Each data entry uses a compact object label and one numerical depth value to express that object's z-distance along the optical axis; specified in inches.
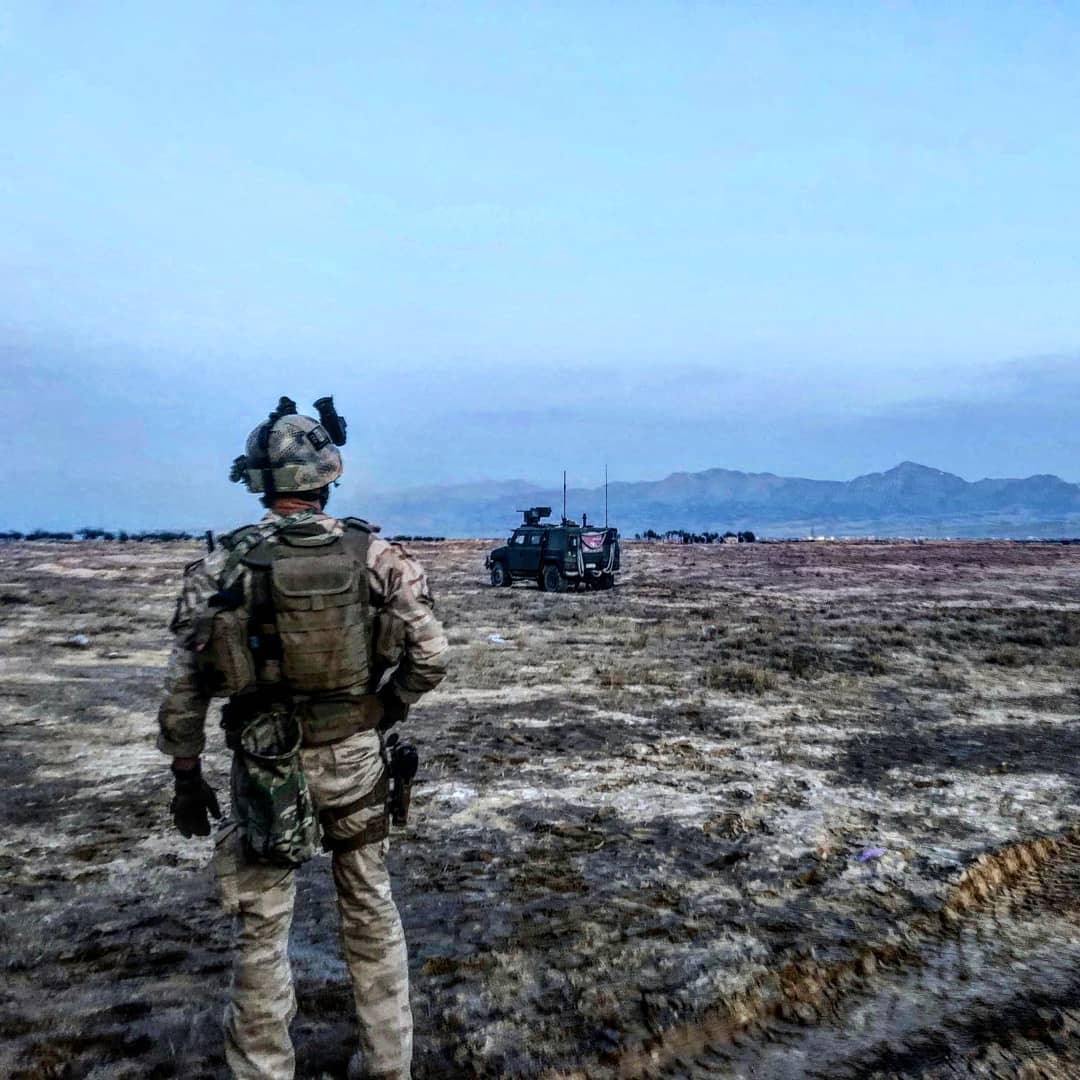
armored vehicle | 980.6
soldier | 119.6
